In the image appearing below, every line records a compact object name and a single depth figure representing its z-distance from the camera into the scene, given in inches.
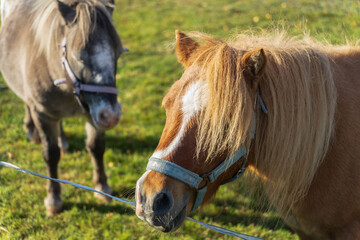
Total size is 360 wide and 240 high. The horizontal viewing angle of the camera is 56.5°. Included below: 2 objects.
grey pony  124.1
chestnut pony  67.1
